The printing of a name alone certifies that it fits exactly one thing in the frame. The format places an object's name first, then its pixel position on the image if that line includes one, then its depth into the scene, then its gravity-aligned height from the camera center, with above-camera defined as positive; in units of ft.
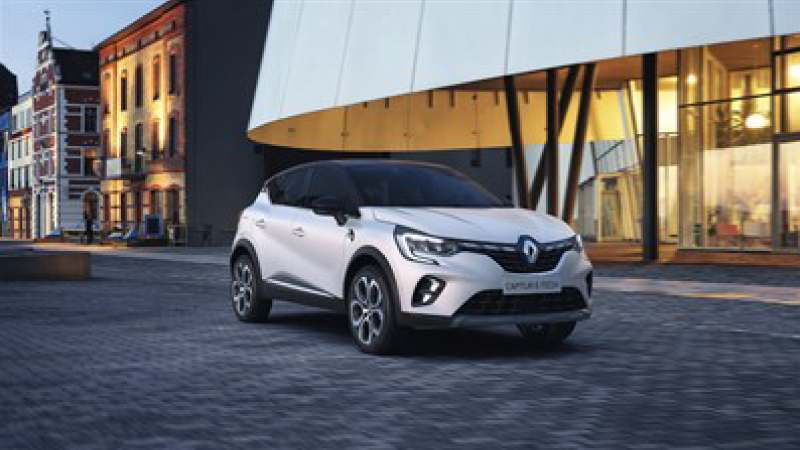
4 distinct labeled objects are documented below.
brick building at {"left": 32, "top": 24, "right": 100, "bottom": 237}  224.33 +17.37
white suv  25.98 -1.03
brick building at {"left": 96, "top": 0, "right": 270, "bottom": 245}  156.76 +15.55
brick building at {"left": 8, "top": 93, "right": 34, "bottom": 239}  259.19 +11.88
